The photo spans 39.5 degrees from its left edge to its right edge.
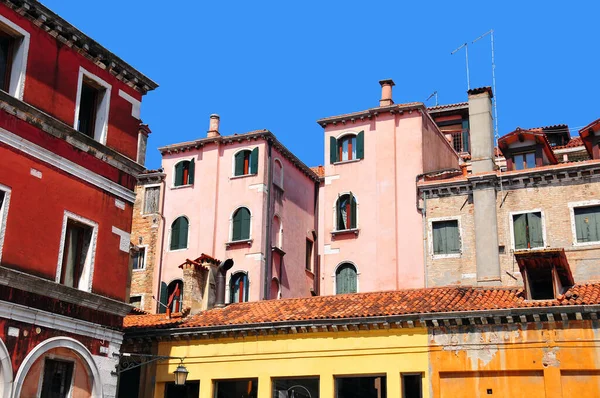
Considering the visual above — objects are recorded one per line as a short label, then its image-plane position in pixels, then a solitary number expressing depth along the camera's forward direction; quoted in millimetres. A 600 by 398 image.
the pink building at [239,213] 37884
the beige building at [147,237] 39844
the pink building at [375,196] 35219
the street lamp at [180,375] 21391
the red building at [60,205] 18484
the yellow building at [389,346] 19797
